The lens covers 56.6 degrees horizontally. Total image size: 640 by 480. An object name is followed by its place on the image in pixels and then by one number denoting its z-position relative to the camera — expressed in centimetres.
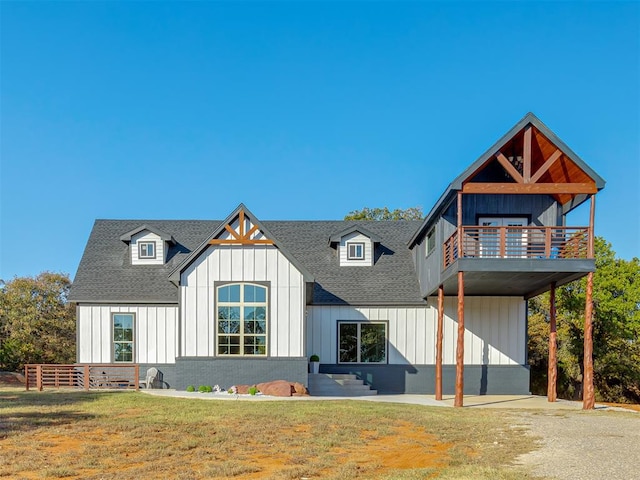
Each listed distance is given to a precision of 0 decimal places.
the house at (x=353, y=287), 1714
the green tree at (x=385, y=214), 4250
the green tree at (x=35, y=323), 2739
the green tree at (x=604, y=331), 2673
